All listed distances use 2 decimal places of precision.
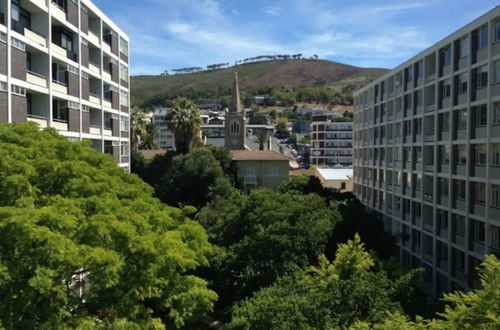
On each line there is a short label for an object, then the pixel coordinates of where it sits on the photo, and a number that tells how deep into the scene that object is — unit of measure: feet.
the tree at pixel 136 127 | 193.06
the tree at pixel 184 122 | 196.65
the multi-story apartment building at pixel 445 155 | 86.53
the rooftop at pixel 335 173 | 242.58
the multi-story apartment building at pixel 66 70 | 74.08
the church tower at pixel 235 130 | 261.65
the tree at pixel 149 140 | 249.86
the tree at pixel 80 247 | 39.64
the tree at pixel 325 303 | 50.42
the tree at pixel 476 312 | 31.68
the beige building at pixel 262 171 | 195.21
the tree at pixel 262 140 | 343.57
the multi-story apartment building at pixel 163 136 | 512.22
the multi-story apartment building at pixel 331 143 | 437.17
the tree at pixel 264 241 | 80.23
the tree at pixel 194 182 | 169.27
